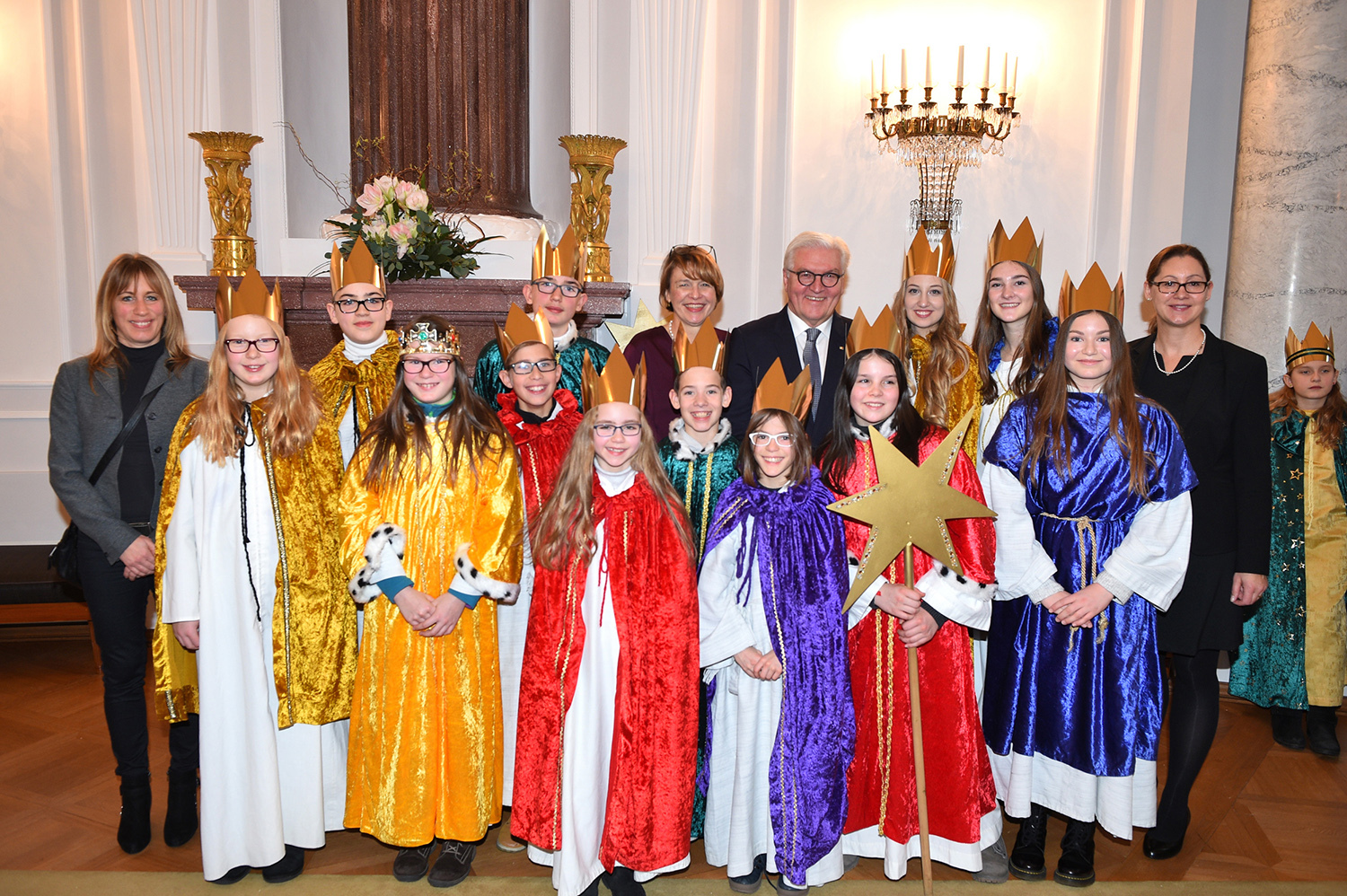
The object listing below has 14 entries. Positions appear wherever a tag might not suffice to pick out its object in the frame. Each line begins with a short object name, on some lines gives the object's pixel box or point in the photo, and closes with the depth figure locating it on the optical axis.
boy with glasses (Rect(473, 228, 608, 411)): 3.02
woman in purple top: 3.22
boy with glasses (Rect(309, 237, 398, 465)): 2.67
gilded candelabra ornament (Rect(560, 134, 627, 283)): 4.32
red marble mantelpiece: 4.12
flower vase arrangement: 4.04
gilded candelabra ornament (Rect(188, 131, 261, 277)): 4.35
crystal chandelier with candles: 4.75
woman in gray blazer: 2.65
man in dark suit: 3.14
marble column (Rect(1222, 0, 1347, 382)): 4.18
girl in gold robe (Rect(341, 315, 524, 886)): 2.38
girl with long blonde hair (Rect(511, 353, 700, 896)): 2.33
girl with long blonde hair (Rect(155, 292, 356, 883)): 2.37
